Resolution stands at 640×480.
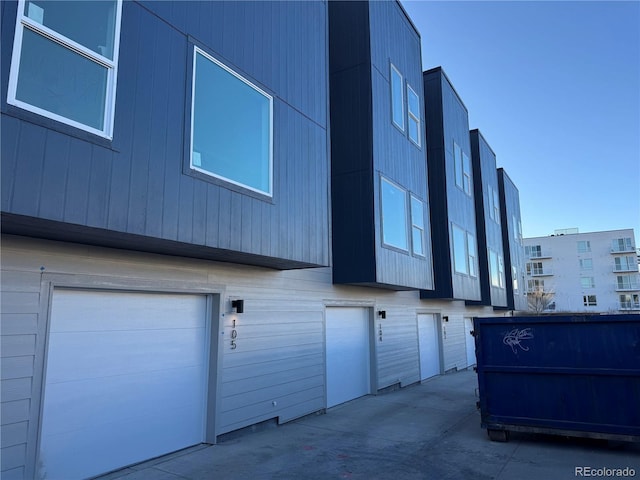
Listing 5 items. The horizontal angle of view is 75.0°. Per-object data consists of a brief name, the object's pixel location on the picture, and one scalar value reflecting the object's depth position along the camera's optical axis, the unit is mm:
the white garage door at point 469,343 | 16525
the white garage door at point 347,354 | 8445
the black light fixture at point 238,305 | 5988
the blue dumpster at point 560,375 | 5309
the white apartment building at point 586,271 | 49688
